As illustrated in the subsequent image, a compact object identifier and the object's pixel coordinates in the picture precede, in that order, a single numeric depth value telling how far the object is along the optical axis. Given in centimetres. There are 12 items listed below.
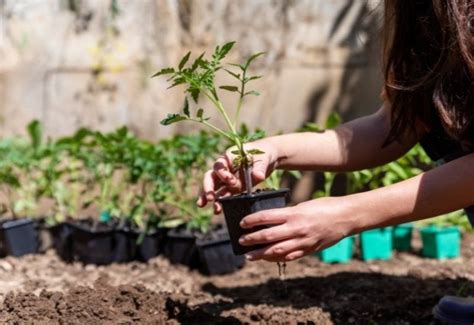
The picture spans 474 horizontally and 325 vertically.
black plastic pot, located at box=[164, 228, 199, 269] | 299
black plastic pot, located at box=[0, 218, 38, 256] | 313
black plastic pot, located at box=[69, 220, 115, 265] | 304
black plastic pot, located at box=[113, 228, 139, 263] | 306
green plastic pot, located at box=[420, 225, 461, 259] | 302
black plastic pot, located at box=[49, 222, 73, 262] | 315
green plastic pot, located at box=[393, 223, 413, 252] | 314
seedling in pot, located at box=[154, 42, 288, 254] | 161
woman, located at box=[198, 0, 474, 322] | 153
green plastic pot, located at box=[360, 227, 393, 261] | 300
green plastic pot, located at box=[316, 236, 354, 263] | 299
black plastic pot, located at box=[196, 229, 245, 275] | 287
